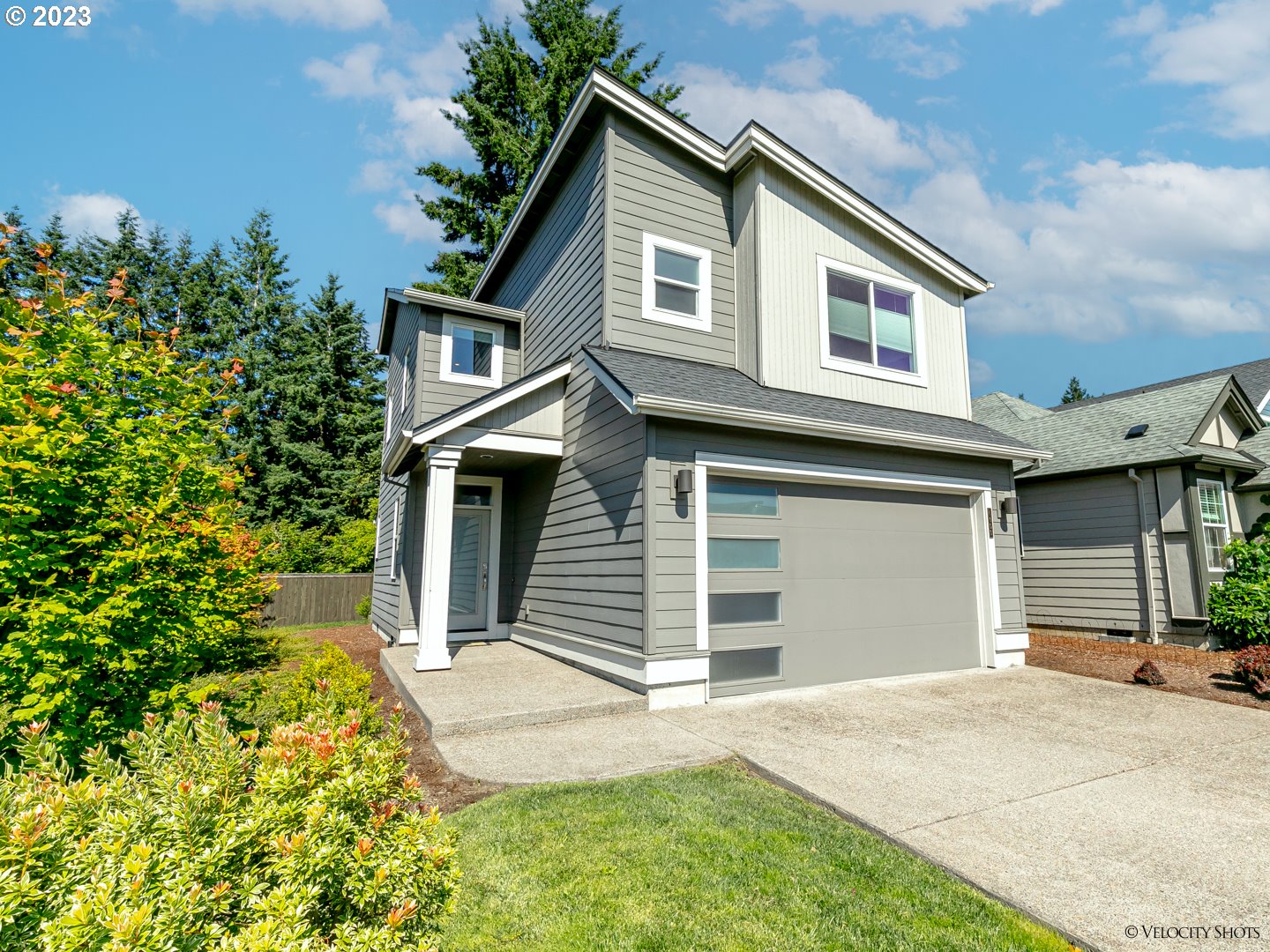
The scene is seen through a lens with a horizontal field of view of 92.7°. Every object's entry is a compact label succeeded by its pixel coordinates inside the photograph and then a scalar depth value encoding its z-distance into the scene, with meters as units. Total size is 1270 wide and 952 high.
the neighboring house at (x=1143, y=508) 10.55
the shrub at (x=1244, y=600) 9.35
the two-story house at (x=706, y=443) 6.74
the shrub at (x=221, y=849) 1.46
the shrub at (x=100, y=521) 3.24
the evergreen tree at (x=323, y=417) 24.20
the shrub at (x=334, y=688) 4.75
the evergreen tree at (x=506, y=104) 21.20
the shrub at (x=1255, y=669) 6.99
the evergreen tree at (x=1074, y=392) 62.00
